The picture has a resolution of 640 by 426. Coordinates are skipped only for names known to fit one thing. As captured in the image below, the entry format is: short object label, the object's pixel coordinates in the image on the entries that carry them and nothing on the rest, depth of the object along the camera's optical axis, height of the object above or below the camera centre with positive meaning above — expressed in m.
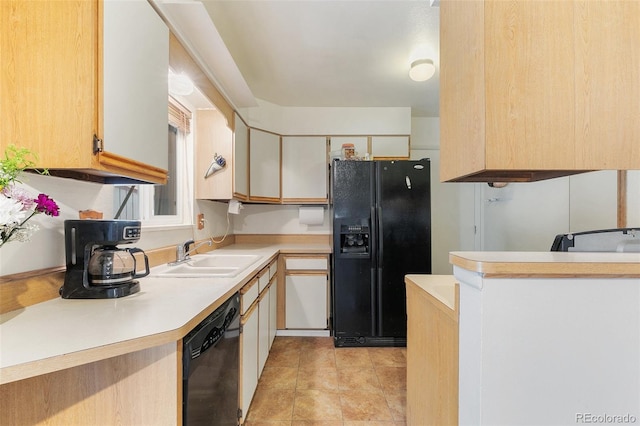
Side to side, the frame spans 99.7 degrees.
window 1.52 +0.13
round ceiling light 2.08 +1.12
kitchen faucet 1.76 -0.26
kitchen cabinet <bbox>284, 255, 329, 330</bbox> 2.64 -0.78
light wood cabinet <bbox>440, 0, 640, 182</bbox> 0.73 +0.35
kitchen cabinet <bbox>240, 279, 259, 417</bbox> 1.43 -0.75
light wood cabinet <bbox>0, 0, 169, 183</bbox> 0.84 +0.42
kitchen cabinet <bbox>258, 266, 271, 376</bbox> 1.83 -0.77
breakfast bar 0.70 -0.33
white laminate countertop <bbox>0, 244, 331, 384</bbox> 0.60 -0.32
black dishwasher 0.88 -0.59
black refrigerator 2.47 -0.27
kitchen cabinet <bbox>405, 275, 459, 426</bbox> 0.91 -0.55
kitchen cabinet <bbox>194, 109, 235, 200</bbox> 2.19 +0.49
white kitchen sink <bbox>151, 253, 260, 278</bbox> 1.39 -0.33
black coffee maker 0.99 -0.17
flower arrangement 0.65 +0.02
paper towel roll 3.04 -0.02
